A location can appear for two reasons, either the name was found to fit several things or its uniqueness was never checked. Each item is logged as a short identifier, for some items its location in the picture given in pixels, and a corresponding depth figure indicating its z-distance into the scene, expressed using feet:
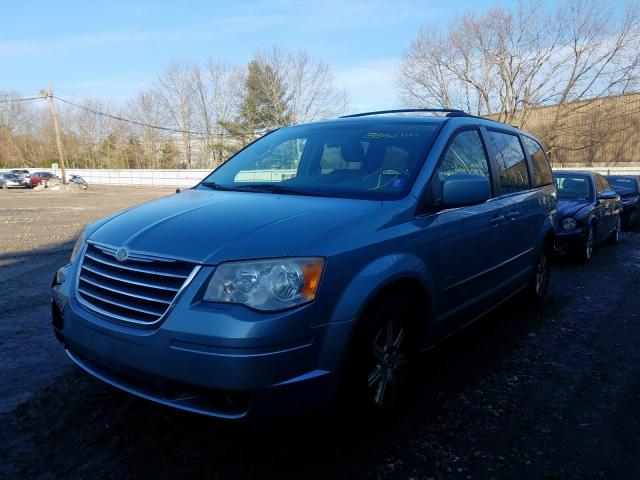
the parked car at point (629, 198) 41.01
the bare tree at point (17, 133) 230.89
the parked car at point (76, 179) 160.04
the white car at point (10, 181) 137.18
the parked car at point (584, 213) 25.76
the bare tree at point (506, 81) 105.19
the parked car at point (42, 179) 141.96
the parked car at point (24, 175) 140.54
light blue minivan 7.14
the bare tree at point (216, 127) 184.24
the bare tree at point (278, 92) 158.61
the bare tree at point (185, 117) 187.87
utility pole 138.41
